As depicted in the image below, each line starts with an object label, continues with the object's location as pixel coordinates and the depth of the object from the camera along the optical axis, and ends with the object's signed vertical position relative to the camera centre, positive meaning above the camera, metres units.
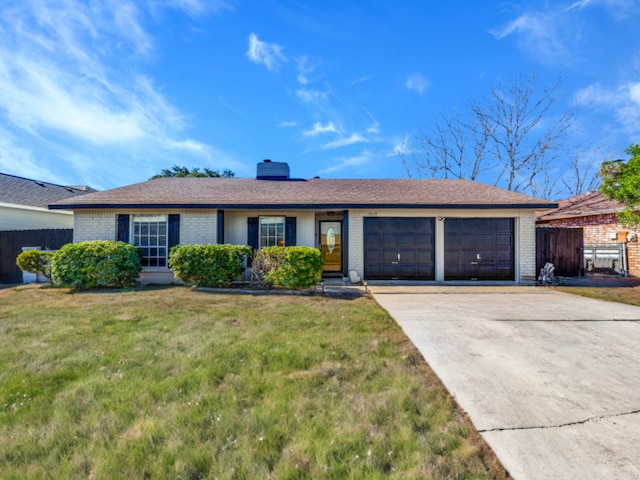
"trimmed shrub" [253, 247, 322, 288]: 8.23 -0.54
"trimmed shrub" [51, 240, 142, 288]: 8.57 -0.54
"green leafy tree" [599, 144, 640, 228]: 7.68 +1.66
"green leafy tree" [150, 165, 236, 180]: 27.11 +6.62
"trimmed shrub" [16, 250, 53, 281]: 9.41 -0.51
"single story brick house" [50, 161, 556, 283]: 10.03 +0.66
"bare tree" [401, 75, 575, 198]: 22.88 +8.34
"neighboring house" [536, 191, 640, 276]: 12.07 +0.49
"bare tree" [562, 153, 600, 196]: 25.80 +5.98
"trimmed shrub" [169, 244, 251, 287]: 8.72 -0.51
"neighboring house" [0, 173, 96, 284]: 10.92 +1.22
